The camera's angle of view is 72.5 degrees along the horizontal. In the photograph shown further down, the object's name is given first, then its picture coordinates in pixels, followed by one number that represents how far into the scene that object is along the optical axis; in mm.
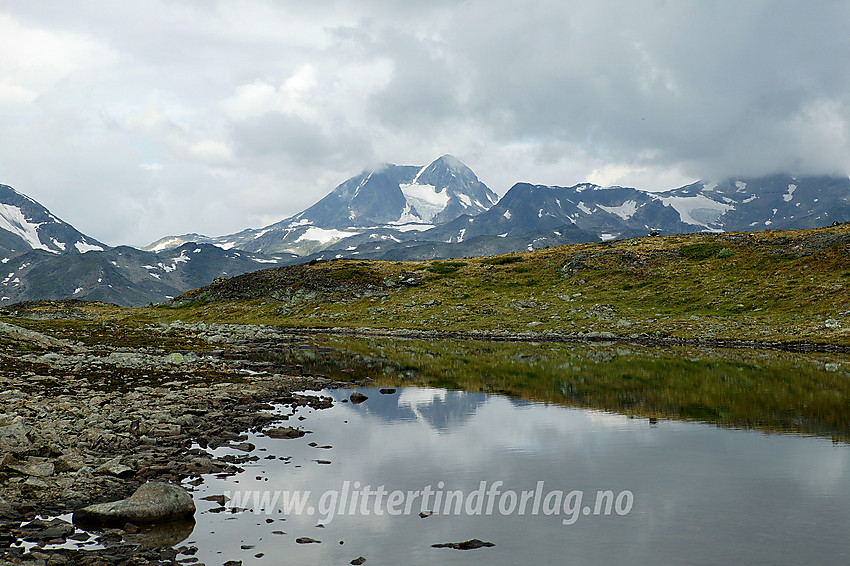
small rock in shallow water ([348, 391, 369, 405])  34375
